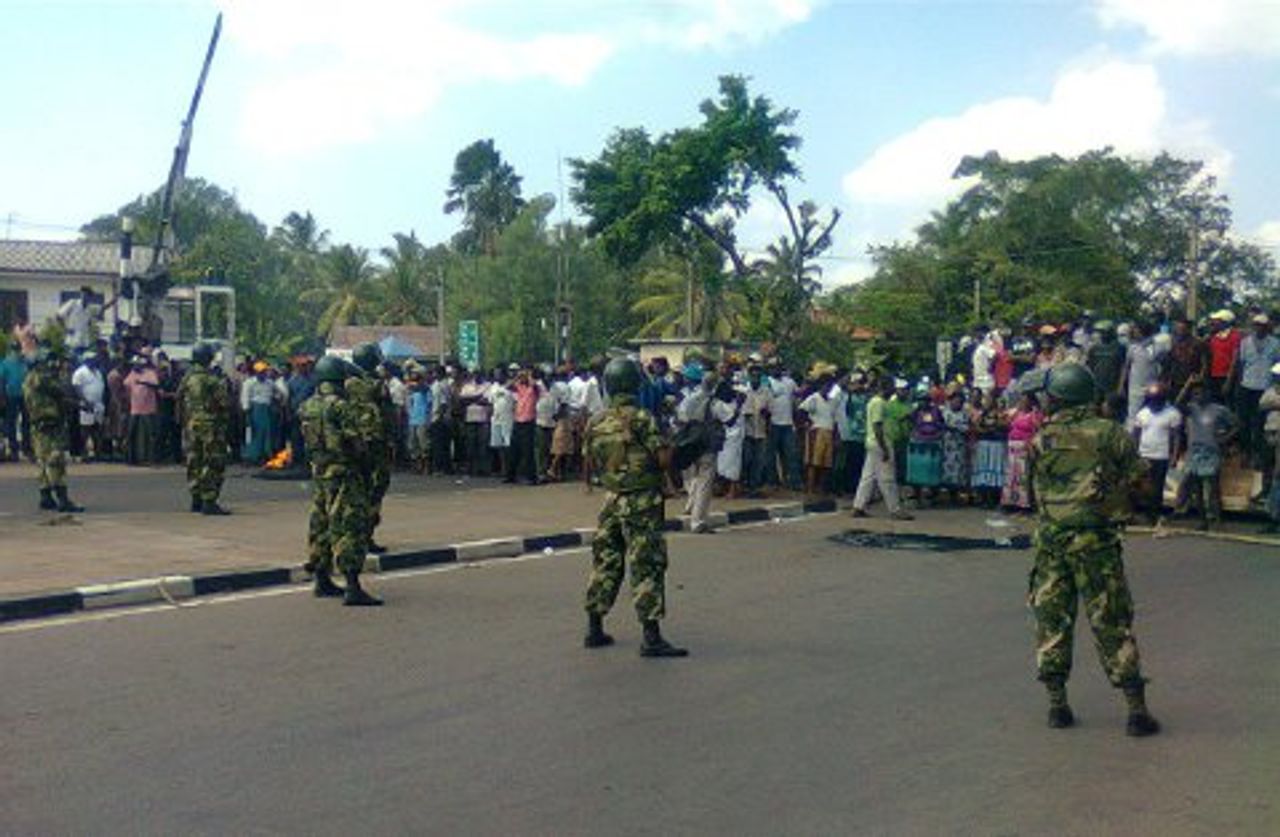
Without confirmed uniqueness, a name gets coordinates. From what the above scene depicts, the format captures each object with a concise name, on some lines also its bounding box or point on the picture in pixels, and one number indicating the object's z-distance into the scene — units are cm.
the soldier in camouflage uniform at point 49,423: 1378
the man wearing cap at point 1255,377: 1491
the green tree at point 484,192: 7044
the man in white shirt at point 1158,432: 1466
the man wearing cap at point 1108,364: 1638
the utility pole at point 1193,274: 3556
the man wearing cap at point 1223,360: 1534
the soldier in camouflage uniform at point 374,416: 994
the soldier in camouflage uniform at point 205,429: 1433
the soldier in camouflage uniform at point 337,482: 967
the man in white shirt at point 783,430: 1775
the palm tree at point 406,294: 6512
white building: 4669
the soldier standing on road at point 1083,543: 626
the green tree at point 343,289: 6397
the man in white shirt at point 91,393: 2059
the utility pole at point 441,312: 5475
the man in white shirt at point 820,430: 1753
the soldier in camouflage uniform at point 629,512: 799
